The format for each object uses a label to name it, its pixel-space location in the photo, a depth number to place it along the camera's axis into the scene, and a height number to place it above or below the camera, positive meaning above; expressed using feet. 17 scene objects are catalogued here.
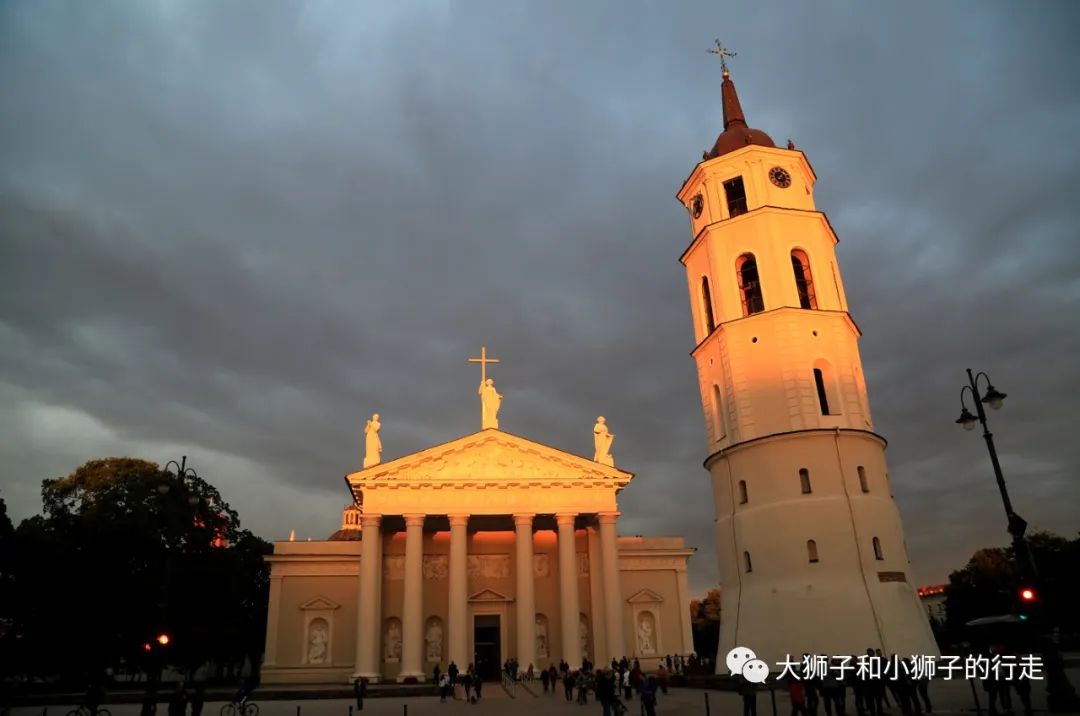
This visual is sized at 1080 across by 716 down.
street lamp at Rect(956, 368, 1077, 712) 45.42 +3.11
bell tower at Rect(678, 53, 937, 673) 82.48 +24.87
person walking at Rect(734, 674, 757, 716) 50.69 -3.70
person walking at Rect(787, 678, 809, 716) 48.08 -3.70
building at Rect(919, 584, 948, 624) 346.74 +13.68
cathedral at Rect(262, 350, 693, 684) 111.75 +11.72
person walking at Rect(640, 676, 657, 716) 55.16 -3.92
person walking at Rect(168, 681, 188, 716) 54.44 -2.72
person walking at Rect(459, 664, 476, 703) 87.51 -4.25
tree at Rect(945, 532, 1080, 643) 153.79 +10.23
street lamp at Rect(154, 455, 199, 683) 57.41 +6.53
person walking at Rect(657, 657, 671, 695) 85.46 -4.38
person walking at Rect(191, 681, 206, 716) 62.49 -3.13
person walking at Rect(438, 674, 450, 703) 90.17 -4.20
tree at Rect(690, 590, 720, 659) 259.19 +4.92
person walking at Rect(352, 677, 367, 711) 81.81 -3.66
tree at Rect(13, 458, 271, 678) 107.76 +12.24
